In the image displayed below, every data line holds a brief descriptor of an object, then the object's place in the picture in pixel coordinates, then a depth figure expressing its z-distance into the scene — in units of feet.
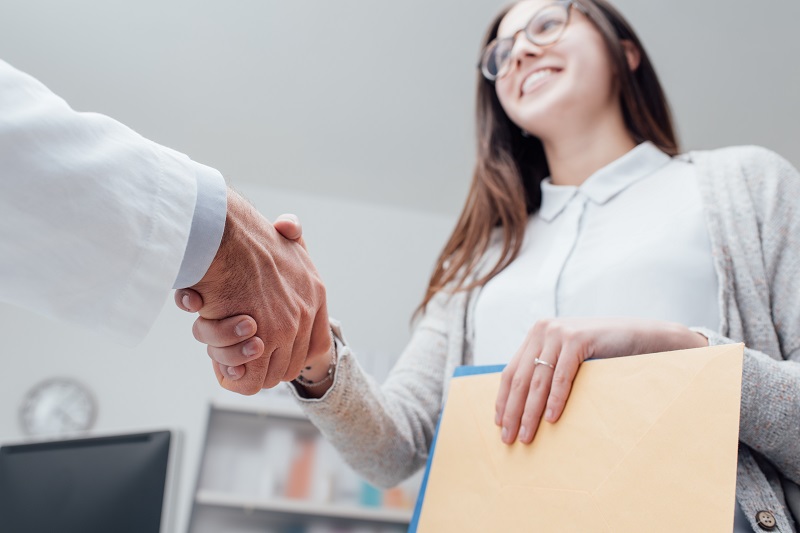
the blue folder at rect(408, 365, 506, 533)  2.40
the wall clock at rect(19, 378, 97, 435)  9.67
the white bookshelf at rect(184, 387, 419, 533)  8.22
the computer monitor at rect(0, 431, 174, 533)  2.81
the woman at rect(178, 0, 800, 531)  2.11
